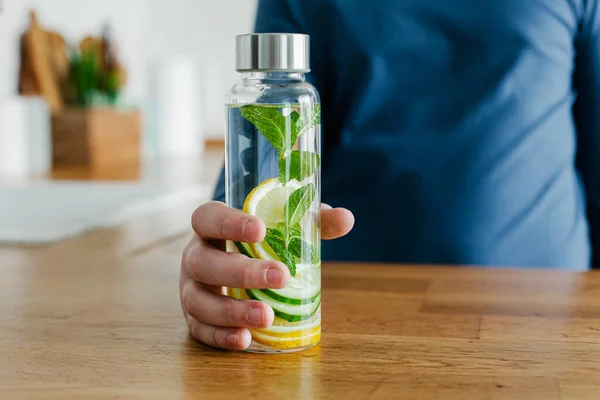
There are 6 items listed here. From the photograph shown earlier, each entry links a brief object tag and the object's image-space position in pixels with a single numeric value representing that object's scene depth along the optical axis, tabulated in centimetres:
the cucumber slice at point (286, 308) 89
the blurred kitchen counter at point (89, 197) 179
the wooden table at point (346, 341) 85
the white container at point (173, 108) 409
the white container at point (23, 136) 304
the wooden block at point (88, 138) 323
